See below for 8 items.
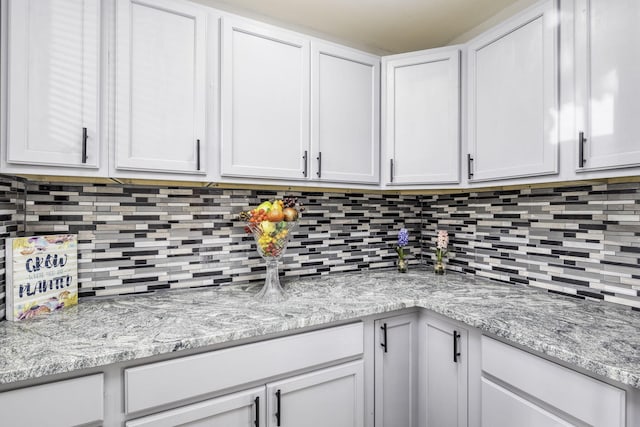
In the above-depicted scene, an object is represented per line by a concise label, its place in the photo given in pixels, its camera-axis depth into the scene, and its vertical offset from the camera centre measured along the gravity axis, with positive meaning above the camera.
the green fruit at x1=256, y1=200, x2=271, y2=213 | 1.42 +0.03
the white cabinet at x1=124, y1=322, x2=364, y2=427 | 1.05 -0.61
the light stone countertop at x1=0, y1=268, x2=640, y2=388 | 0.95 -0.40
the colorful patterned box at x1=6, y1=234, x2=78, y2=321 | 1.16 -0.23
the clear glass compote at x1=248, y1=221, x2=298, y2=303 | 1.42 -0.15
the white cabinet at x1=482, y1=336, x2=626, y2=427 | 0.93 -0.56
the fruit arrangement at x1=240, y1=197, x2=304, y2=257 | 1.41 -0.05
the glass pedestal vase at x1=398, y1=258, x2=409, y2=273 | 2.13 -0.34
